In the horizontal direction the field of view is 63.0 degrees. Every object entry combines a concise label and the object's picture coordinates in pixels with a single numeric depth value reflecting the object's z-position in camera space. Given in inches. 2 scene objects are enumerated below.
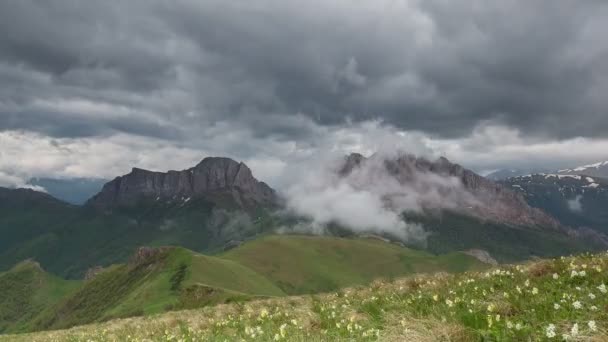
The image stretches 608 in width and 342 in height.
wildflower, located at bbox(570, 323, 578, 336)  232.7
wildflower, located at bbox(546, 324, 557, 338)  241.3
